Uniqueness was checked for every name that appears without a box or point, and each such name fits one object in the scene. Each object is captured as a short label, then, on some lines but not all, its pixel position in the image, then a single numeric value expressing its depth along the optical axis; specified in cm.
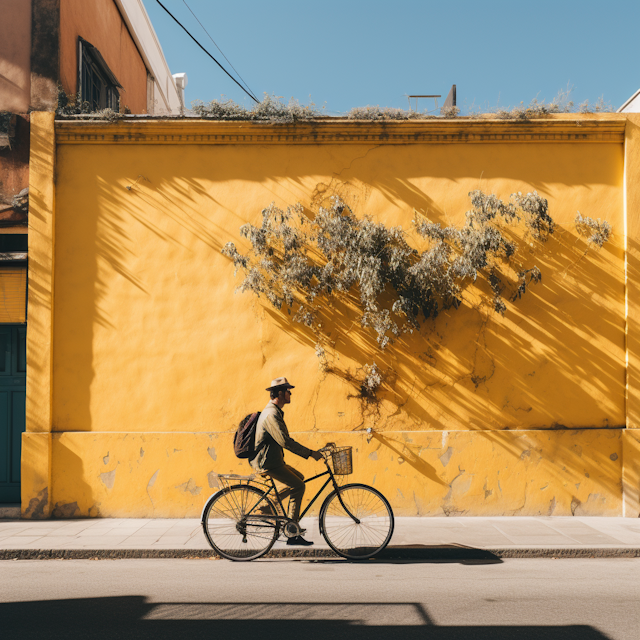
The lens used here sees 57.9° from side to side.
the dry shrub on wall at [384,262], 811
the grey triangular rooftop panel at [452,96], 1099
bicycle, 622
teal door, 855
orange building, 859
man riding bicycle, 624
